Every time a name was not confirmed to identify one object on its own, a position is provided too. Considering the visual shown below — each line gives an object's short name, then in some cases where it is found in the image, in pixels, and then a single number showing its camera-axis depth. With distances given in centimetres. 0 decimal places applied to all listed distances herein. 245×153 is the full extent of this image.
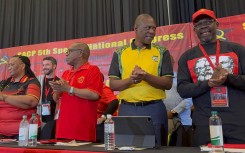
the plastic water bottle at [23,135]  147
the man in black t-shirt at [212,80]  144
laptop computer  124
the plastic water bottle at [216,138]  103
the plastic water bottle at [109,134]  124
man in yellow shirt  167
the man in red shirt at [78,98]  176
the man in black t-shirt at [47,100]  283
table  116
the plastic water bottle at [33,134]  146
